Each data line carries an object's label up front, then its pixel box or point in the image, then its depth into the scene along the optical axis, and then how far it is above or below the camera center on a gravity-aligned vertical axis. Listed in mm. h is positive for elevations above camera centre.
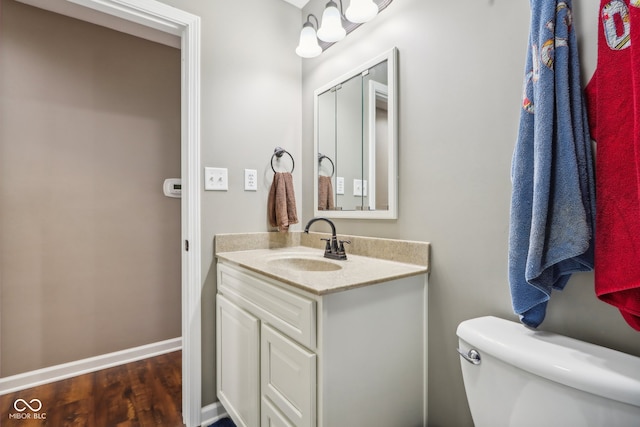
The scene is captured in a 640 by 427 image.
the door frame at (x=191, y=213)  1460 -5
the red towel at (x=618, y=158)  577 +115
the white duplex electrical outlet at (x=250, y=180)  1653 +186
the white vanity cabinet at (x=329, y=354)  860 -473
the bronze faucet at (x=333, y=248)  1397 -174
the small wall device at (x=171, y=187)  2207 +192
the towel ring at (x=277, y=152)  1765 +363
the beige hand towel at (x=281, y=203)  1706 +56
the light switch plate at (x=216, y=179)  1515 +177
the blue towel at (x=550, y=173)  694 +95
